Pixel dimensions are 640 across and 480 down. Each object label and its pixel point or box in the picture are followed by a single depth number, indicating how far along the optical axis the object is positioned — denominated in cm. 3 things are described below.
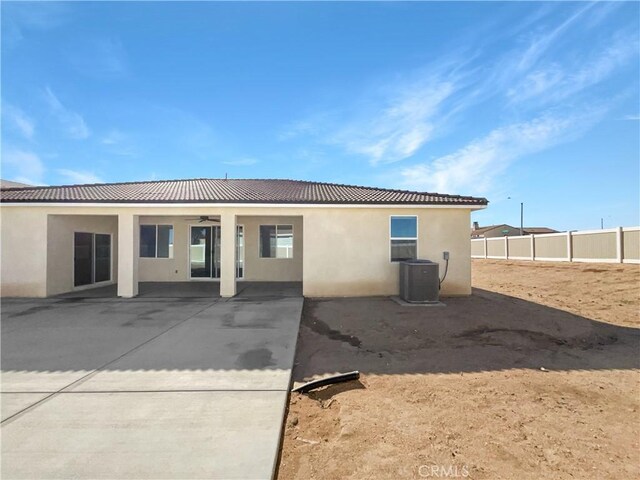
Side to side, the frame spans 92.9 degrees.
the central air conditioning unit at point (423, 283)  848
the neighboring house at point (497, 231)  5166
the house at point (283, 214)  912
